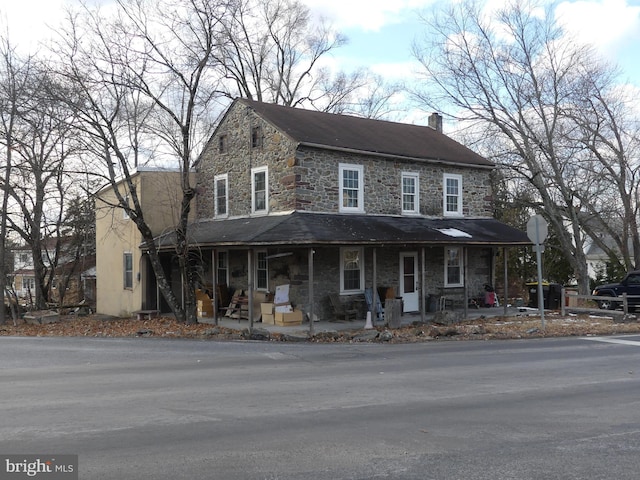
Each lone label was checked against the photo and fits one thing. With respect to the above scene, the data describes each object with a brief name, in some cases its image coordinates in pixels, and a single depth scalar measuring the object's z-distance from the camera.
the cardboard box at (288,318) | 17.28
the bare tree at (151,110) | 17.39
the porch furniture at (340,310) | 18.41
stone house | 18.14
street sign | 15.29
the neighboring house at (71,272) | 33.81
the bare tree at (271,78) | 37.94
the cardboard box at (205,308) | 20.44
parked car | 21.30
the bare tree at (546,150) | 26.30
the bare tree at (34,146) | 17.69
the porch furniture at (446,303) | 20.94
